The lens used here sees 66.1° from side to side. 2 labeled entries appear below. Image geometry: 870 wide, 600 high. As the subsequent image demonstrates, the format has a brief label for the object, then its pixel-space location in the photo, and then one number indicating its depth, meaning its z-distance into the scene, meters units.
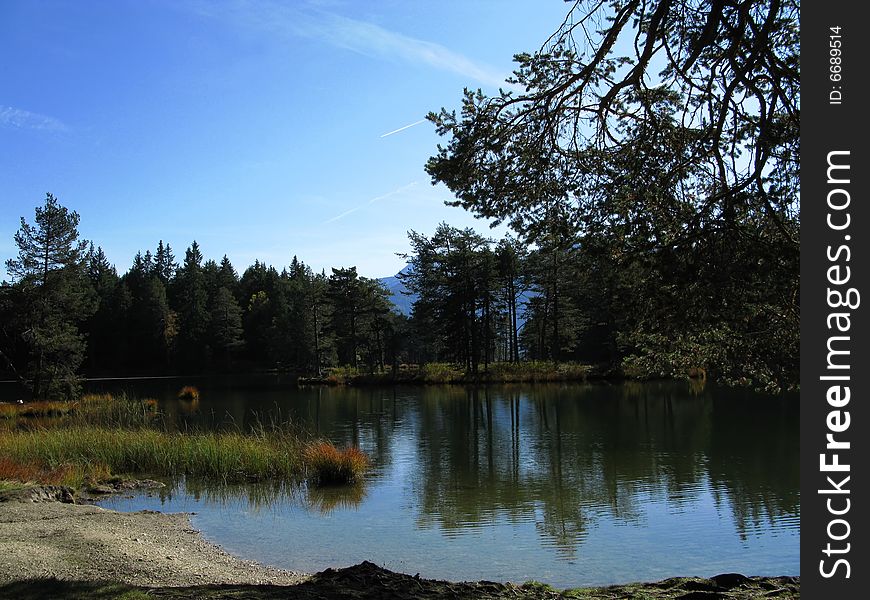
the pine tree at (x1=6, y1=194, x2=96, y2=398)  33.81
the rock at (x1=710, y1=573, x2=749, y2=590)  6.13
